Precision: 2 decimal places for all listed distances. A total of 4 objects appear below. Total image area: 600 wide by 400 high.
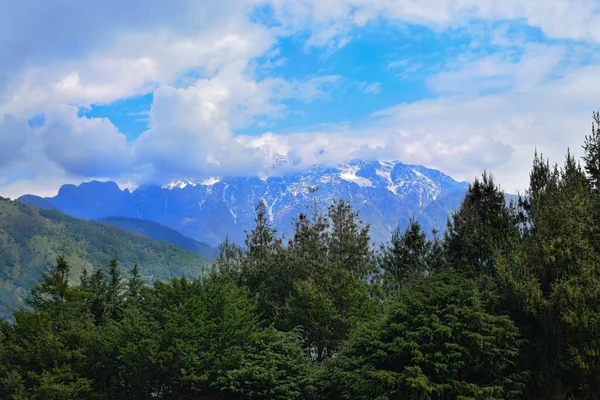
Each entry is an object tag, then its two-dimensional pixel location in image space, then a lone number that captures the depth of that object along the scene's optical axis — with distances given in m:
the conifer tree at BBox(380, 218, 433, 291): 42.84
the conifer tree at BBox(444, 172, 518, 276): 33.50
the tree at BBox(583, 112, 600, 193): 28.84
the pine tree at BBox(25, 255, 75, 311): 29.58
